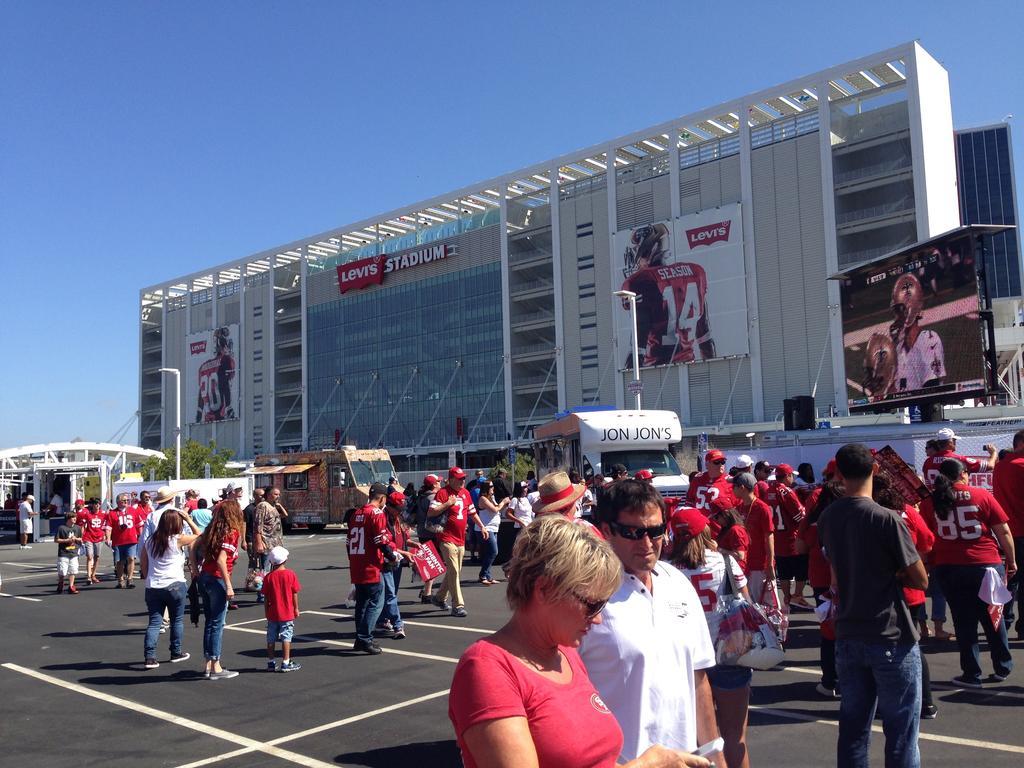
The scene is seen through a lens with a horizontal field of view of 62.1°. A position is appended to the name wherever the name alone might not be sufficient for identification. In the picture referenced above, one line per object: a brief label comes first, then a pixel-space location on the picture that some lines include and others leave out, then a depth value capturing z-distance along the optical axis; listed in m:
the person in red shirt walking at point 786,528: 10.75
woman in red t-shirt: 2.02
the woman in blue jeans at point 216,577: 8.54
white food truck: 20.16
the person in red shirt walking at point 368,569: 9.48
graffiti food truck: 32.44
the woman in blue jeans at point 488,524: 15.51
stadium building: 47.00
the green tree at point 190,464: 47.38
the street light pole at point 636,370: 28.59
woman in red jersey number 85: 7.07
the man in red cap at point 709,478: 8.76
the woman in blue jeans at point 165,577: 9.13
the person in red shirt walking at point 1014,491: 8.34
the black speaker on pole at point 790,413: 22.44
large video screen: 21.80
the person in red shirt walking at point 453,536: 11.96
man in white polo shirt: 2.90
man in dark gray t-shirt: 4.22
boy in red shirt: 8.59
